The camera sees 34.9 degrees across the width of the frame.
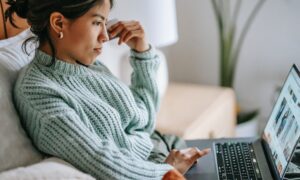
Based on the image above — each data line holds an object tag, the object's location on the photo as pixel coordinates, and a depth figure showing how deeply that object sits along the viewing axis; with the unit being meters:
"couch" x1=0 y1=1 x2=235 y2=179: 1.04
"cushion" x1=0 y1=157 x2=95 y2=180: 0.98
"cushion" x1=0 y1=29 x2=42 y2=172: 1.08
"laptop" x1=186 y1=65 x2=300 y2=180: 1.22
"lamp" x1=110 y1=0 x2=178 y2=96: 1.77
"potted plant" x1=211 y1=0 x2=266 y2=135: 2.43
